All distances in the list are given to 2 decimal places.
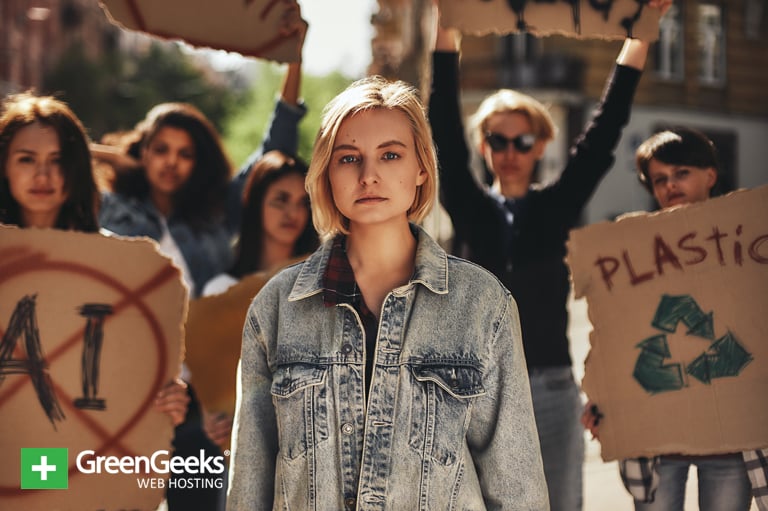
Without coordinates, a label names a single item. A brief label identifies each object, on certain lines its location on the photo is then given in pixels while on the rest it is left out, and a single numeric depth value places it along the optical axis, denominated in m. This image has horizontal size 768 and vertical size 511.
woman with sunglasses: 2.74
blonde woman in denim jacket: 1.75
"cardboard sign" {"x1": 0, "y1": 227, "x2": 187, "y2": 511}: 2.38
